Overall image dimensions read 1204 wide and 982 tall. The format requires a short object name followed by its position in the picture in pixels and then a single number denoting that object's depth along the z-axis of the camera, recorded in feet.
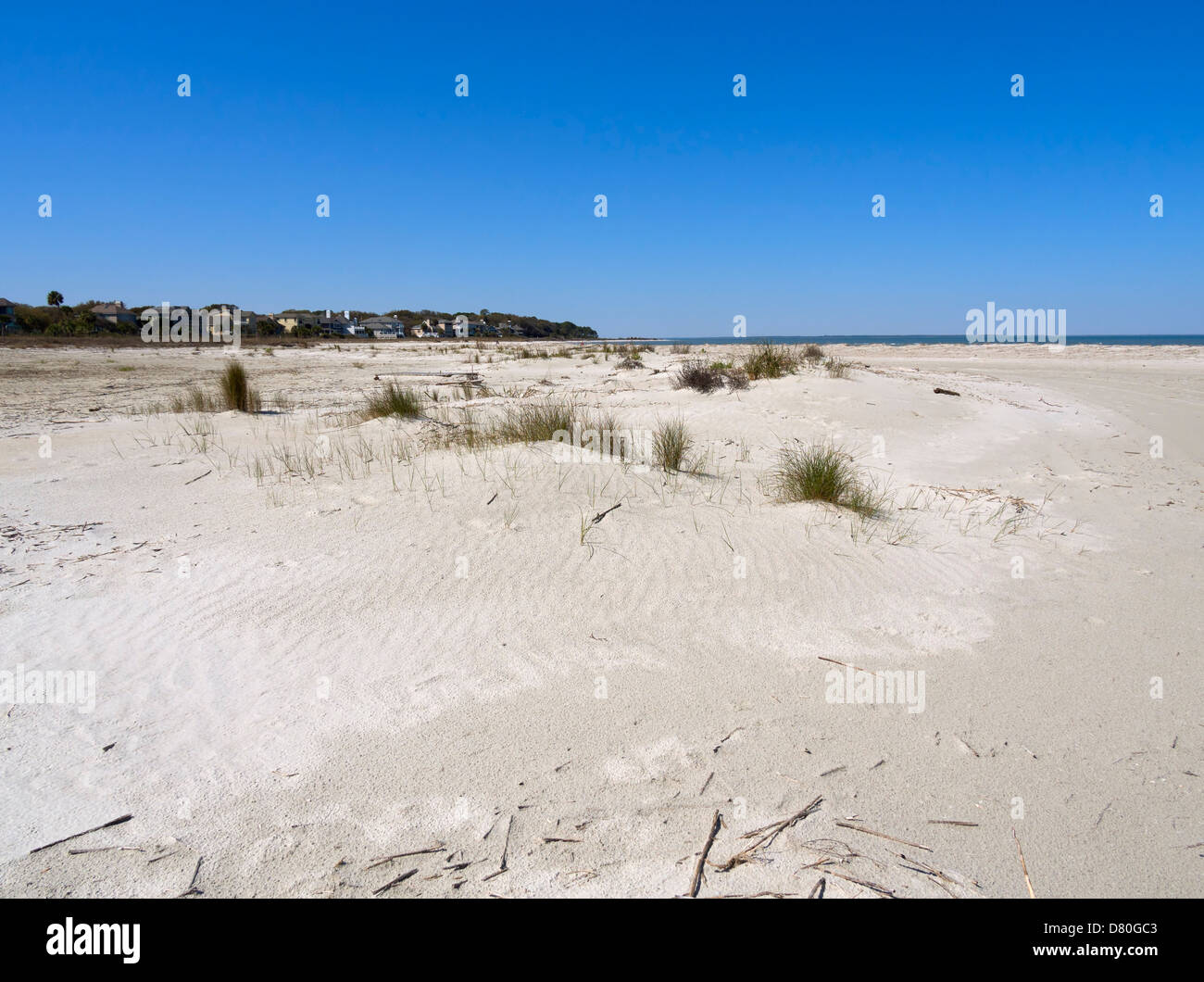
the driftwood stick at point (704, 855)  5.77
